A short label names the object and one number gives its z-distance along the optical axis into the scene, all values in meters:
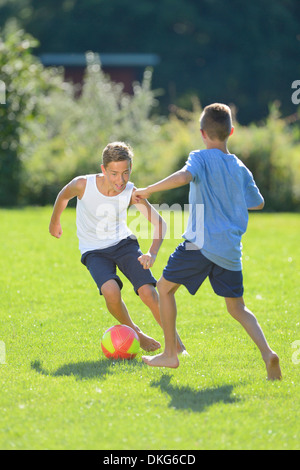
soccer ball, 10.99
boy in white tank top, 11.41
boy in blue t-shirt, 9.82
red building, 75.31
